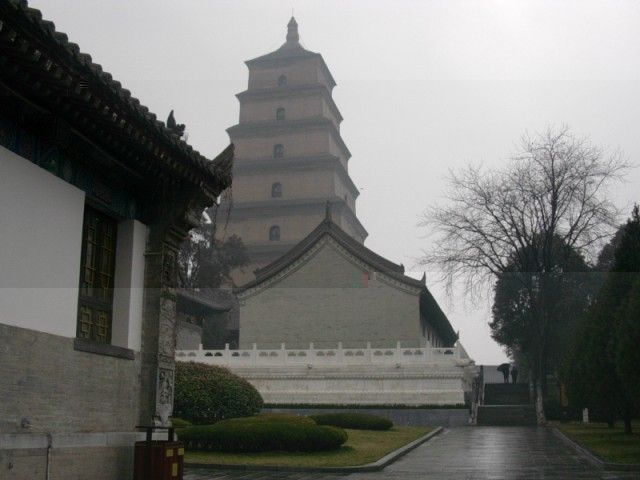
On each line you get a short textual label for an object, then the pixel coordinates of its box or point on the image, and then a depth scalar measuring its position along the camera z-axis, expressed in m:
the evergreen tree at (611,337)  18.20
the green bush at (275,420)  17.42
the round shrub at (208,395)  20.64
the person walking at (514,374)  47.19
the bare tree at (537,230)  31.03
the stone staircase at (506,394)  38.44
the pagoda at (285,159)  52.69
